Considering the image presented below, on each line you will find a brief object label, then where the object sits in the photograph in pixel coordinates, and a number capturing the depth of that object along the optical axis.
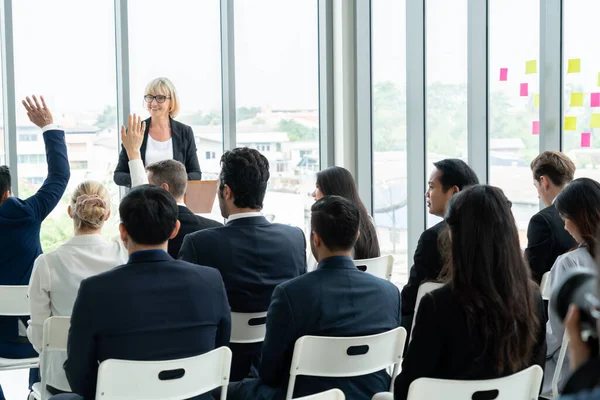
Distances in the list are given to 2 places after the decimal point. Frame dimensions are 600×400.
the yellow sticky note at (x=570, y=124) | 4.87
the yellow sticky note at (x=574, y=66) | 4.83
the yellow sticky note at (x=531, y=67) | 5.11
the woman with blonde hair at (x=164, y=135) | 5.33
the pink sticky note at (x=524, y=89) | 5.18
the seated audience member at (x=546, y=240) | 3.63
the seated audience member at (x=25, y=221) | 3.58
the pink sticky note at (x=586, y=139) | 4.80
